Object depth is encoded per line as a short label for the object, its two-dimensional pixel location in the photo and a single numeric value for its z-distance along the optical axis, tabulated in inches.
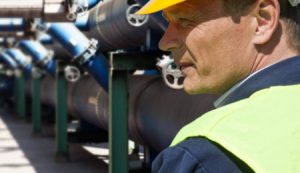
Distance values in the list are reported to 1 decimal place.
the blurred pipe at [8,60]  938.0
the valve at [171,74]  223.9
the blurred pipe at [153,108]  209.7
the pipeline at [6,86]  1034.3
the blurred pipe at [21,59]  799.0
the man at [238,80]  45.9
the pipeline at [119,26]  256.7
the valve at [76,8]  265.0
